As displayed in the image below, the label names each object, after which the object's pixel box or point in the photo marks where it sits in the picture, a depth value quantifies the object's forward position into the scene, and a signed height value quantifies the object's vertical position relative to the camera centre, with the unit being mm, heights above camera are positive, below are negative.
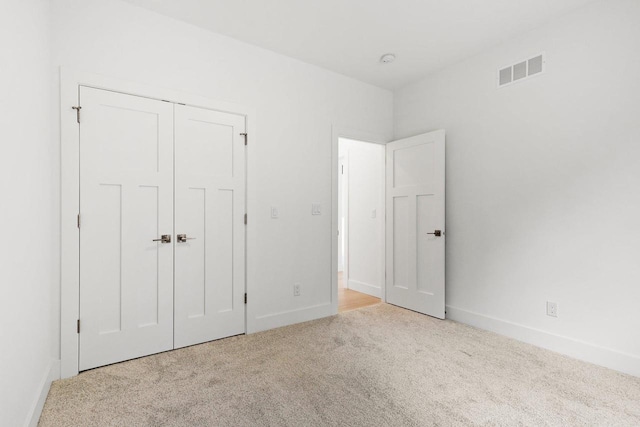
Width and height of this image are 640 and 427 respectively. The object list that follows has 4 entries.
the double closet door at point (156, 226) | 2379 -109
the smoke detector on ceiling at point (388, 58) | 3297 +1566
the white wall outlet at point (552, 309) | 2739 -797
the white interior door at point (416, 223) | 3529 -117
